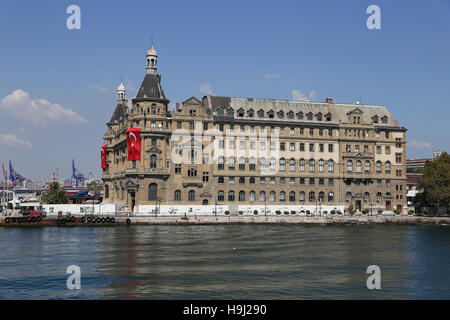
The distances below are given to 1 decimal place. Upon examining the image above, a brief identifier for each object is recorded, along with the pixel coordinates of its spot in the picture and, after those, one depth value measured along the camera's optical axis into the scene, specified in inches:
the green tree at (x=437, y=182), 4788.4
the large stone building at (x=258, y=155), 4746.6
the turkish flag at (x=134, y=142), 4707.2
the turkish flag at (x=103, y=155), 6368.1
